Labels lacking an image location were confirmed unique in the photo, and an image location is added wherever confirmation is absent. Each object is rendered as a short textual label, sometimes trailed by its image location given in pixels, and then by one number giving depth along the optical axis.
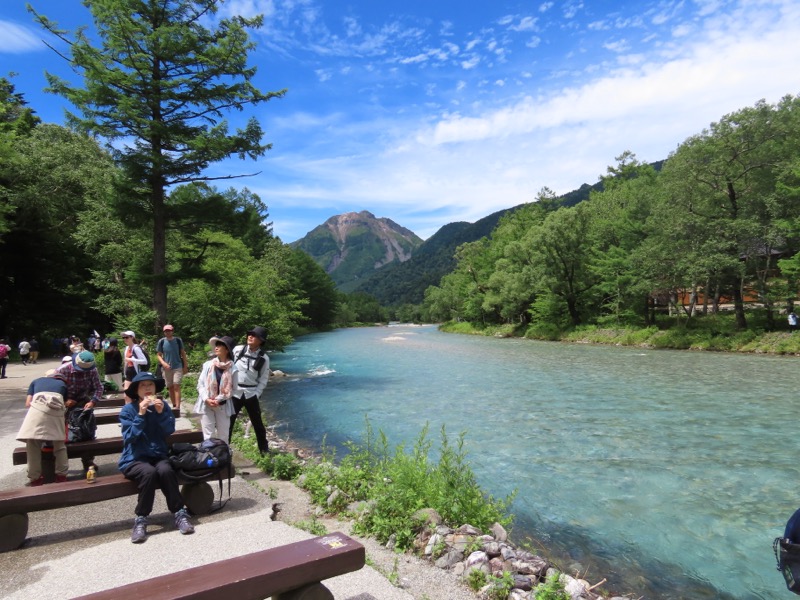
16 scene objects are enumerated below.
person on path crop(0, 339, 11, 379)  16.62
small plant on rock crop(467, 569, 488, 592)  3.83
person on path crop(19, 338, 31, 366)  21.85
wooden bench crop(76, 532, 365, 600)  2.76
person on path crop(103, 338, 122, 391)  11.62
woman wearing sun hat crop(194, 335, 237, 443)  6.28
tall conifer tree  13.48
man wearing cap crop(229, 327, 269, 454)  7.20
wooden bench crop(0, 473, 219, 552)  4.15
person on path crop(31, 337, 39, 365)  23.70
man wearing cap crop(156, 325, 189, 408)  10.58
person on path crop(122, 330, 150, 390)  9.67
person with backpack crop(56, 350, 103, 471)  6.20
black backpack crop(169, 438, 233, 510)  4.95
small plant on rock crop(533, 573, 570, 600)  3.53
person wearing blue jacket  4.60
